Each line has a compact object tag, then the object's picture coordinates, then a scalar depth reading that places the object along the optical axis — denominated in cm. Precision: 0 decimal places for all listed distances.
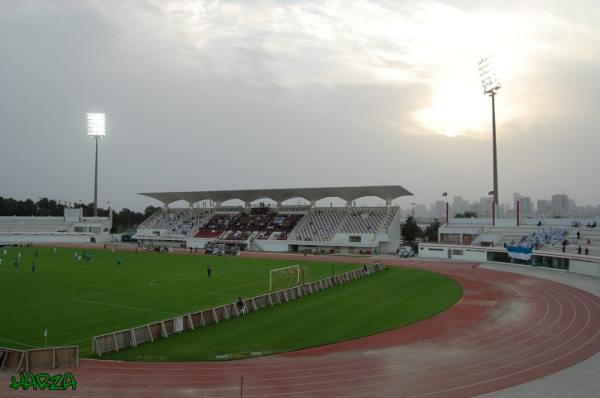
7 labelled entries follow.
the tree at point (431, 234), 8842
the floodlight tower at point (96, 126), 8131
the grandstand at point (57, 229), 8312
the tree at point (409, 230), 7838
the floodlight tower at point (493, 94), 5881
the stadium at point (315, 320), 1479
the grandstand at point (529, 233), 4694
